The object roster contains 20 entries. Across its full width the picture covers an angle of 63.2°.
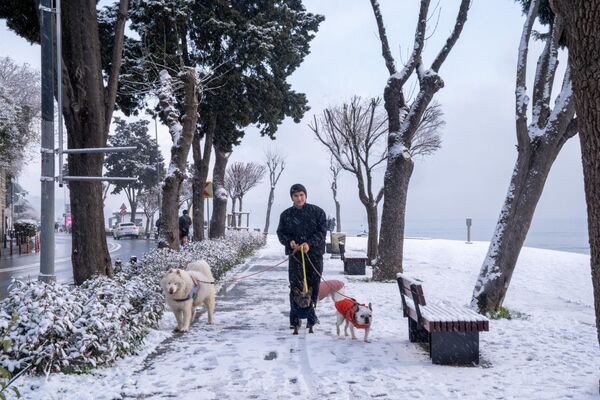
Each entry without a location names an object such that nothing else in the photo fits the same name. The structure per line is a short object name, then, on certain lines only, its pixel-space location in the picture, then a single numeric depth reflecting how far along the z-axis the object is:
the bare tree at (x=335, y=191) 35.84
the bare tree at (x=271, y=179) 47.22
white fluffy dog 6.67
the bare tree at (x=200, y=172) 18.67
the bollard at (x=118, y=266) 9.81
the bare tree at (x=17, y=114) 27.58
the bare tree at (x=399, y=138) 12.12
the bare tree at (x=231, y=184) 51.46
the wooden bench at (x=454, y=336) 5.20
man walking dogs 6.92
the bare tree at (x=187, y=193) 55.25
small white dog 6.15
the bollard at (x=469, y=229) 32.69
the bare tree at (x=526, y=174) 7.88
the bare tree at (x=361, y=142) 19.62
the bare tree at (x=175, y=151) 13.38
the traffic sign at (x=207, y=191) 19.22
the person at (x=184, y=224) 21.49
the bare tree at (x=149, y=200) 62.13
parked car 46.75
